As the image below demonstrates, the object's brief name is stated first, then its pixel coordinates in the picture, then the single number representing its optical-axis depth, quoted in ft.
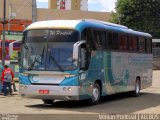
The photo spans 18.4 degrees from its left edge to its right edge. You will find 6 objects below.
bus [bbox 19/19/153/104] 57.47
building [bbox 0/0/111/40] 226.17
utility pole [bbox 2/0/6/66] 82.70
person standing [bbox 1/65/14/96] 75.53
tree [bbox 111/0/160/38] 211.20
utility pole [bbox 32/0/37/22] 85.15
